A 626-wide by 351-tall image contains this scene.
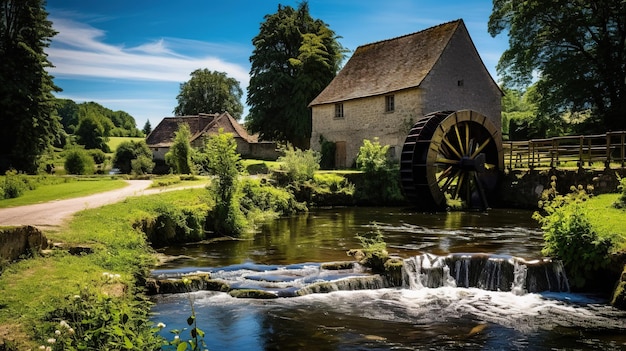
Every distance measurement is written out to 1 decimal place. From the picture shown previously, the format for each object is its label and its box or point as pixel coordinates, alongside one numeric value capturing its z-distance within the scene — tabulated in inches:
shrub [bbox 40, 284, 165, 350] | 156.6
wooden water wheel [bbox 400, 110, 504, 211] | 733.3
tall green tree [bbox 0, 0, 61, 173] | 922.1
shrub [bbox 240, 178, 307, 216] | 657.0
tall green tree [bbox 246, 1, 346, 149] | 1374.3
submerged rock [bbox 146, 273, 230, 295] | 309.6
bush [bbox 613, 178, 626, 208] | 442.6
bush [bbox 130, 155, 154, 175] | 1198.9
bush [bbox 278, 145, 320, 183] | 804.6
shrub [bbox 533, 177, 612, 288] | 318.0
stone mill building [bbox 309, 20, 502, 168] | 974.4
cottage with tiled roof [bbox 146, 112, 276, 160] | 1614.2
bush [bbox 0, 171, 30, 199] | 549.5
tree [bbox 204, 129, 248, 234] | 526.6
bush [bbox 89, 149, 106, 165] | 1678.9
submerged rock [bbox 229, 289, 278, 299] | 306.5
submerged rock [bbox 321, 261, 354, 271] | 363.6
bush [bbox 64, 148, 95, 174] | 1057.5
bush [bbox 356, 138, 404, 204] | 829.8
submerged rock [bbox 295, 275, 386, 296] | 319.6
